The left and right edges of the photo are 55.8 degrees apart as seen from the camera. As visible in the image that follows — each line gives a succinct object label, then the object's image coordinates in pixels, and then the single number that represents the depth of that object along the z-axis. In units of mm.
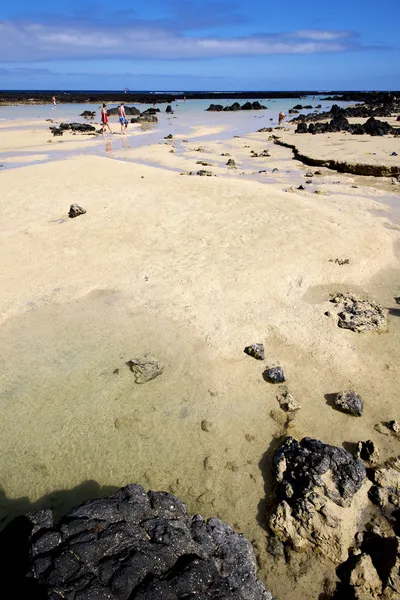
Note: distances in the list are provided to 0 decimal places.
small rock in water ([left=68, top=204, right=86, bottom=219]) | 11789
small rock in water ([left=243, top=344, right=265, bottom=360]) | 6523
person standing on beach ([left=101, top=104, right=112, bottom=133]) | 32525
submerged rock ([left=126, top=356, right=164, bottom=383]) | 6047
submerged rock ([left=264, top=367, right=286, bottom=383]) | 6035
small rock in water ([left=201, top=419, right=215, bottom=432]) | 5280
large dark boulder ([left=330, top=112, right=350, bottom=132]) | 34209
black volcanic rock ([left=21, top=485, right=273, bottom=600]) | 2830
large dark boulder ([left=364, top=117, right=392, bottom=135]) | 30469
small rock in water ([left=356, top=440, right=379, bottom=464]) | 4758
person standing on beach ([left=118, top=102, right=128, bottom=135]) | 33156
